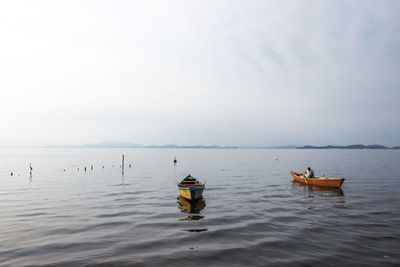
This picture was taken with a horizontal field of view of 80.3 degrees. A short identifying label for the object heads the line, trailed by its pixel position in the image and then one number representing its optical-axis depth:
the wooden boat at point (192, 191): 26.38
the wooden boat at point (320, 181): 34.03
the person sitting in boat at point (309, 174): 37.95
